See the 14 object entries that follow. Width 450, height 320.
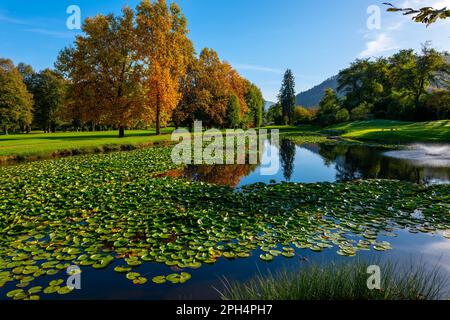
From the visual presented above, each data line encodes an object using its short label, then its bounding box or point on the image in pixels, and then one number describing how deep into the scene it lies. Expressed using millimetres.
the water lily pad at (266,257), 5324
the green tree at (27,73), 56438
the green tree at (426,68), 49212
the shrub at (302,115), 78688
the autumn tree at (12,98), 43750
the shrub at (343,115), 58312
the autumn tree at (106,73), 27766
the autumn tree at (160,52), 30000
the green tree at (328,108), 63019
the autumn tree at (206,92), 44656
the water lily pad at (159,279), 4543
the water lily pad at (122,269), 4895
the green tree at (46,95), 54906
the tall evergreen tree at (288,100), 94875
